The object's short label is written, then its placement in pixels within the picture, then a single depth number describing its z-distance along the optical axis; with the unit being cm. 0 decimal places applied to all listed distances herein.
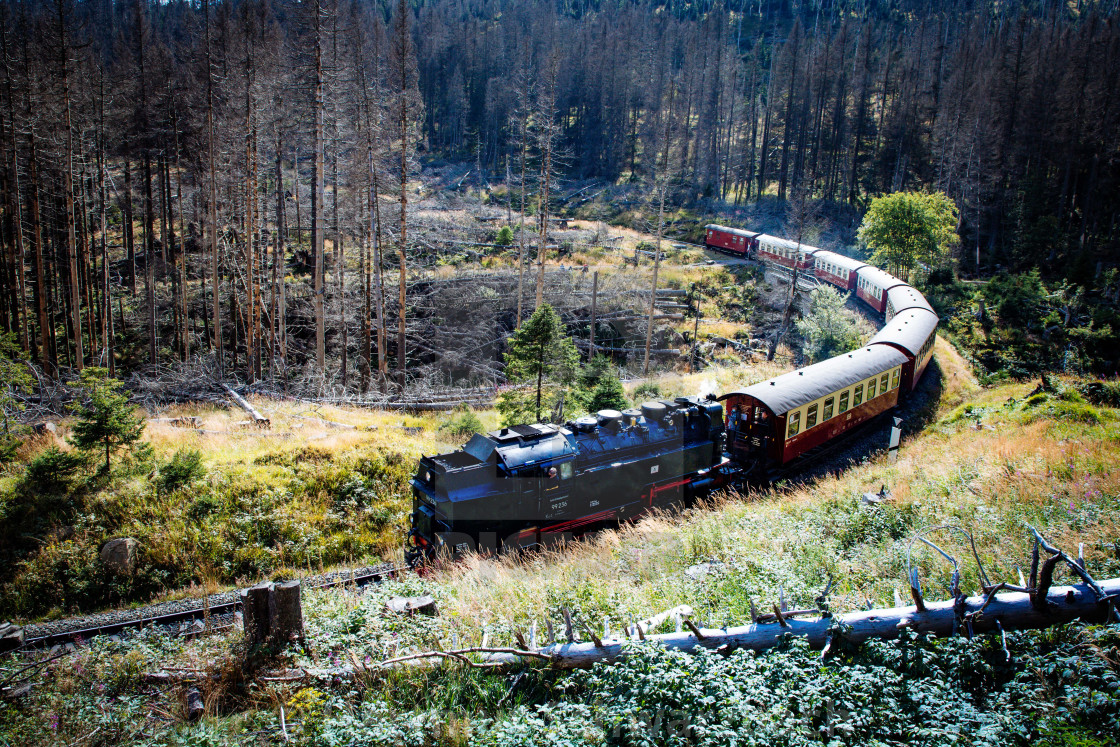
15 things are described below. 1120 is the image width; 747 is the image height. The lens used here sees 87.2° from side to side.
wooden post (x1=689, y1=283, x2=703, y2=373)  3208
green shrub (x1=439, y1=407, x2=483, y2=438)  1731
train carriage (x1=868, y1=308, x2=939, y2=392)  2091
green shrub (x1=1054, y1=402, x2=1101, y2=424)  1425
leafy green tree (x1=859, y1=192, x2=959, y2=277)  3453
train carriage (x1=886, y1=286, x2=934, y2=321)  2635
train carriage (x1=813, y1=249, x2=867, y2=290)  3569
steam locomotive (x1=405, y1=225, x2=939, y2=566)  1086
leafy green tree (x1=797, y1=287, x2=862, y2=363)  2641
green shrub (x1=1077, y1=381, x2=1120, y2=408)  1578
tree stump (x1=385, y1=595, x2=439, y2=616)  758
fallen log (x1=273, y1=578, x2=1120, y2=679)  543
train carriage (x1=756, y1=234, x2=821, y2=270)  4028
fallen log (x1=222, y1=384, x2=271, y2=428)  1667
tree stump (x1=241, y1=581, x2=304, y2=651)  653
